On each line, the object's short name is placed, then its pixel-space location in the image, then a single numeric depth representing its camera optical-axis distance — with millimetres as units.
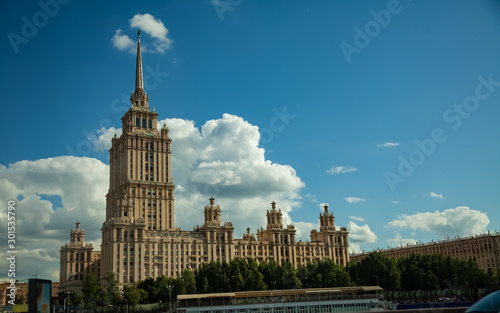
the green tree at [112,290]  129500
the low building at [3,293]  182000
